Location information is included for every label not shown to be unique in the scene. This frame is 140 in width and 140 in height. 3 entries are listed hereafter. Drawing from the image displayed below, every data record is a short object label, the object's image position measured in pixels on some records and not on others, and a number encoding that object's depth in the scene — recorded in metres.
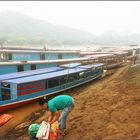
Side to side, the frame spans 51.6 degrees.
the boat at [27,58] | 12.03
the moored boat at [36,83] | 9.55
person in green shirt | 5.17
